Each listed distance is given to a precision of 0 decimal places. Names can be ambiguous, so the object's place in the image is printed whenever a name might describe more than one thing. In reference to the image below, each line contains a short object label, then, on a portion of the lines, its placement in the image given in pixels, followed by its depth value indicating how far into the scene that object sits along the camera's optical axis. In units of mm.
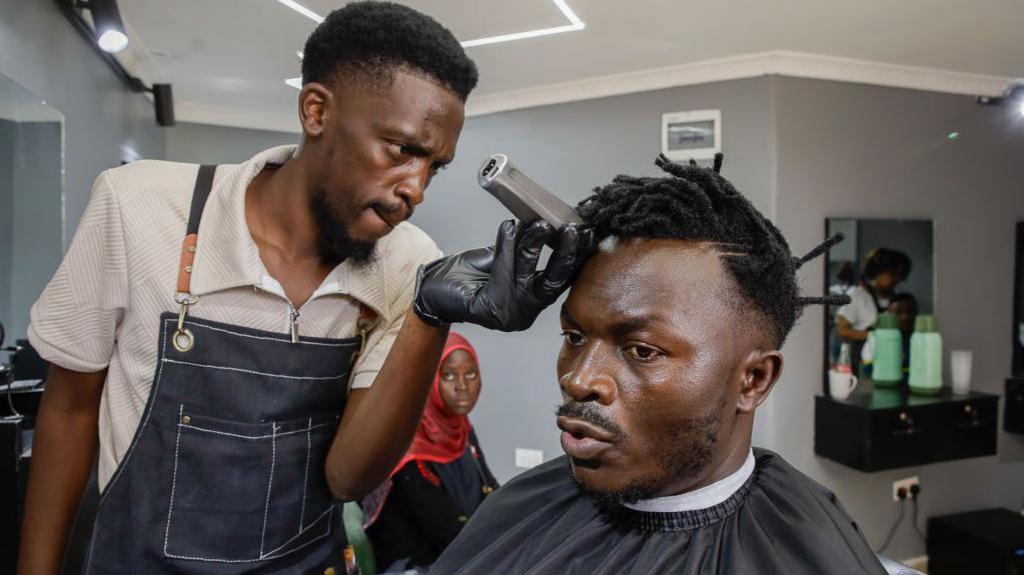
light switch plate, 4000
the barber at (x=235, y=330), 1032
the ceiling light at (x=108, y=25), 2350
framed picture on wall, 3369
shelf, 3070
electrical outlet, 3486
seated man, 840
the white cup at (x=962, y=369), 3408
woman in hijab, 2213
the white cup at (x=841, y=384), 3246
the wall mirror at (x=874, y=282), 3334
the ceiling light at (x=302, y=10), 2758
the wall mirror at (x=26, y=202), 2012
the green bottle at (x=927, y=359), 3330
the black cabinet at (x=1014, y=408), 3623
